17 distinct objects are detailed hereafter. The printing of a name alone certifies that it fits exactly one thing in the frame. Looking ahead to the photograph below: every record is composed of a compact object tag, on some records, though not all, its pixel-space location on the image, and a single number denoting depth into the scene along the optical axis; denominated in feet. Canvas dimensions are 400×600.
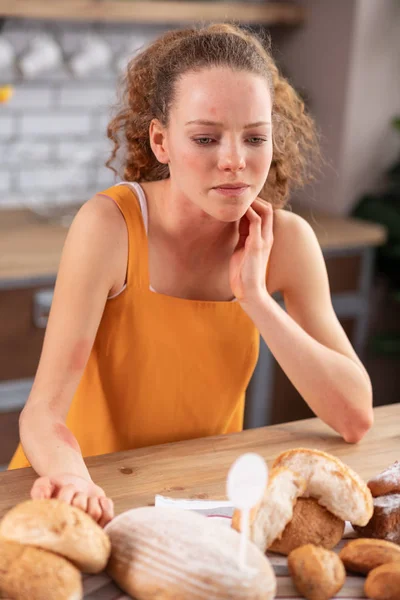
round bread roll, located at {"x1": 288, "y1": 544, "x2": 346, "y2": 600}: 5.28
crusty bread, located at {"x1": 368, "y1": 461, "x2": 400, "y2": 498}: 5.78
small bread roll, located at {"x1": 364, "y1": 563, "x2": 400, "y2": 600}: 5.25
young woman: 6.40
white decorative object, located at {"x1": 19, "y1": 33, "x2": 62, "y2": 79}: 10.91
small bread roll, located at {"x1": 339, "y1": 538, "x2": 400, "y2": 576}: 5.39
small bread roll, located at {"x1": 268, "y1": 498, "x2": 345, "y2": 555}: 5.47
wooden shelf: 10.23
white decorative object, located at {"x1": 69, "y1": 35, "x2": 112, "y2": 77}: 11.22
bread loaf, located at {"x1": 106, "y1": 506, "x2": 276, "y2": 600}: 5.03
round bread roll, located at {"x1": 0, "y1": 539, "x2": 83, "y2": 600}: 4.96
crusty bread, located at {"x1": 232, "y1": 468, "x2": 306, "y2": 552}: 5.42
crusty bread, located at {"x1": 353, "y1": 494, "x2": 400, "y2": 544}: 5.62
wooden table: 5.94
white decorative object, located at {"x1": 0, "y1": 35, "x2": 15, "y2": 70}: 10.58
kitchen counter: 9.37
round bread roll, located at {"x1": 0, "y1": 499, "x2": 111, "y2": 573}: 5.09
